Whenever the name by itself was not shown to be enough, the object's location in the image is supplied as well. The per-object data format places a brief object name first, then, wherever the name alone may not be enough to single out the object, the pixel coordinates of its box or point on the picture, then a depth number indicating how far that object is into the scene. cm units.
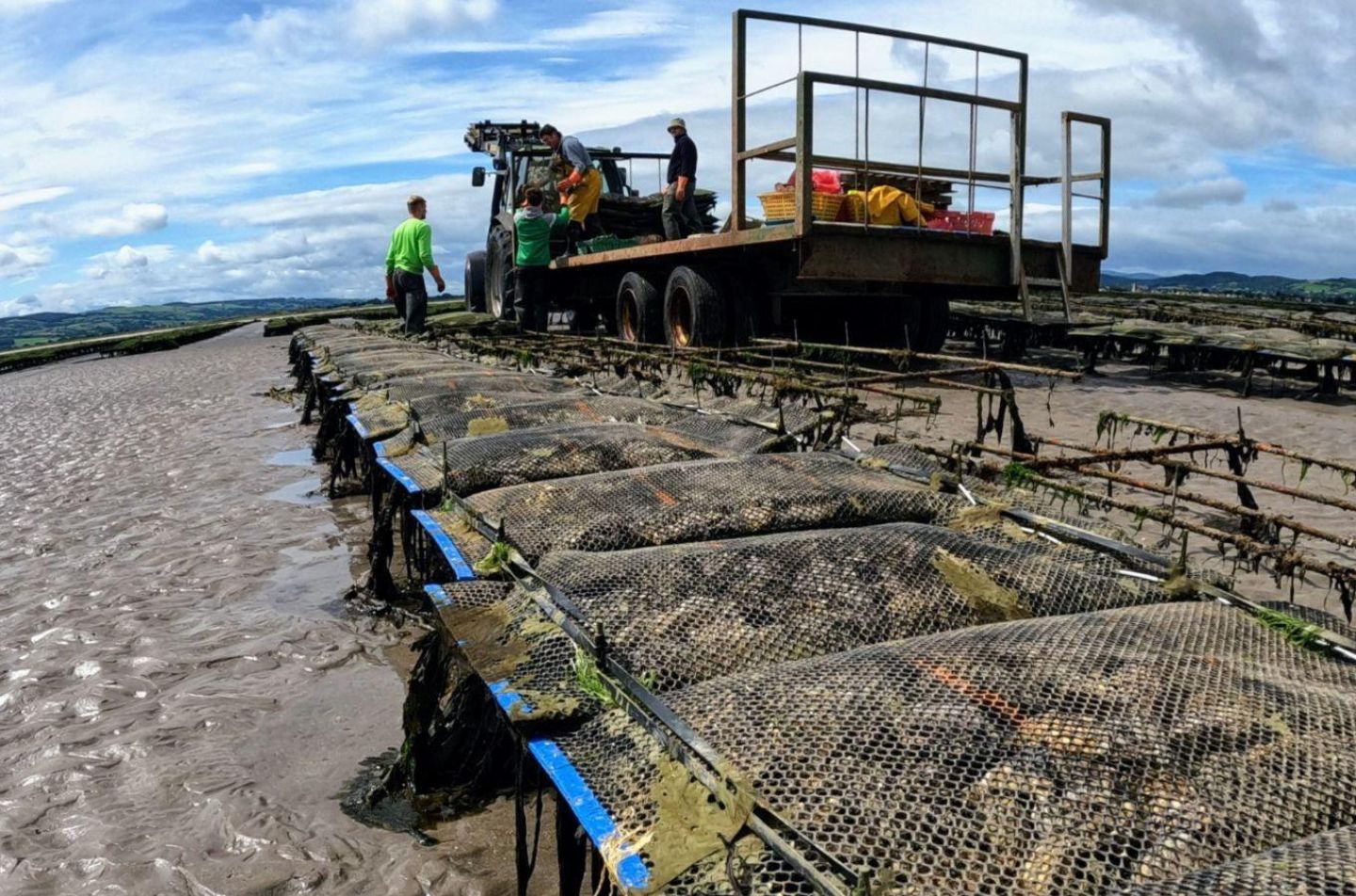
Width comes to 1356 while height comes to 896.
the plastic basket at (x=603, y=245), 1305
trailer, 885
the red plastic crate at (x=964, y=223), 987
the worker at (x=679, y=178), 1169
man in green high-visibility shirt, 1242
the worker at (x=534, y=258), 1302
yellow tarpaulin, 938
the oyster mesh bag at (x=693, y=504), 344
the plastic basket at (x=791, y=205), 920
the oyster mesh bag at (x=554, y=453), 436
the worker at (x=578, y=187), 1277
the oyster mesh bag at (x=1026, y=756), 167
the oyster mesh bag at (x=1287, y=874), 144
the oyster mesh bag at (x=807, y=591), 251
